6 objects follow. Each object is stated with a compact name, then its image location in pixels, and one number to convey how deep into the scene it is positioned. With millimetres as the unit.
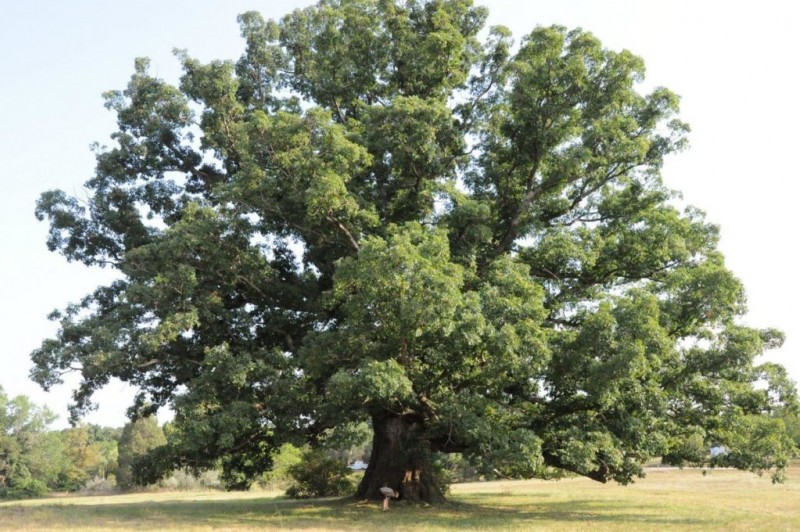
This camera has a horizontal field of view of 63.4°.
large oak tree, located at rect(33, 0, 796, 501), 16812
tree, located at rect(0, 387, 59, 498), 61062
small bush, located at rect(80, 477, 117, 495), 61803
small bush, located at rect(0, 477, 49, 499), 59462
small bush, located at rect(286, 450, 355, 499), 29250
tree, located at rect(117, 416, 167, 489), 58938
